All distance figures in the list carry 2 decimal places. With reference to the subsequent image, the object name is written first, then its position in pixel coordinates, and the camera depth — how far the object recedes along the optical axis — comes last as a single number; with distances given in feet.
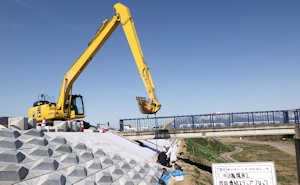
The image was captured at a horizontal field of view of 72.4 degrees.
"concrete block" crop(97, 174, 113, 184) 24.25
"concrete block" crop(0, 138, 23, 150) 19.66
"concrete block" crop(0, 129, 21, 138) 21.04
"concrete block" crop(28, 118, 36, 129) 28.98
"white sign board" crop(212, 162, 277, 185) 16.60
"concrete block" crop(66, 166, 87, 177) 21.87
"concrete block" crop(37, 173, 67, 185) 18.07
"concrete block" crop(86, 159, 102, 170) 25.58
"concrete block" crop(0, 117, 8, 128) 31.52
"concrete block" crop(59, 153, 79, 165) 23.46
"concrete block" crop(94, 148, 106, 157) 30.75
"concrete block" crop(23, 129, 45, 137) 23.96
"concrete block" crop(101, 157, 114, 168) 28.73
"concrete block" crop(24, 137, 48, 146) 22.80
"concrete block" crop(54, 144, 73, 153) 24.82
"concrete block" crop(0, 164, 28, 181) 16.31
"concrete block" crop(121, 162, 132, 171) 31.79
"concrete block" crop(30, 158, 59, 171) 19.55
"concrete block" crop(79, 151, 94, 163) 26.43
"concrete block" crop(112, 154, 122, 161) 33.34
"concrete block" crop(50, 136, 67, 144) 26.27
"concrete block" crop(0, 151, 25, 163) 18.07
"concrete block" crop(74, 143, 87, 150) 28.70
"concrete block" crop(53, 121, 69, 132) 41.00
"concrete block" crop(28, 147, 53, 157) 21.16
